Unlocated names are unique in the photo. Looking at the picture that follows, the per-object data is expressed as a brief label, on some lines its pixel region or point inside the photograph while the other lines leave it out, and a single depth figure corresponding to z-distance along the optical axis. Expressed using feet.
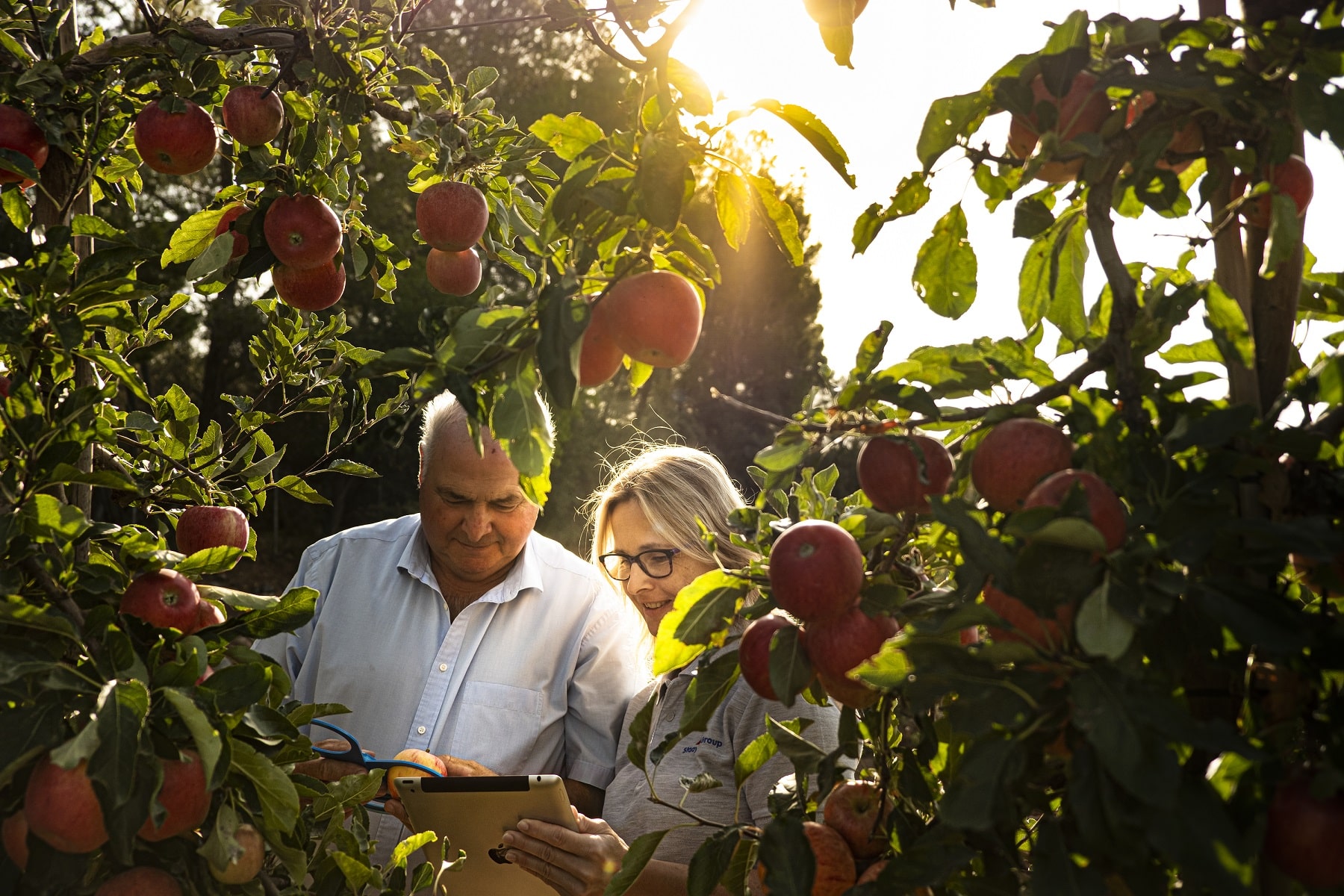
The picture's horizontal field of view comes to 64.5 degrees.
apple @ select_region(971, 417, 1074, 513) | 3.42
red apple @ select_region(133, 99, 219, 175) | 5.96
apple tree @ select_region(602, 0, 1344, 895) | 2.78
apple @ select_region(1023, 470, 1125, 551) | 3.00
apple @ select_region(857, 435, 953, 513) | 3.79
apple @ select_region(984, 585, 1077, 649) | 2.93
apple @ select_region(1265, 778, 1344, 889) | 2.77
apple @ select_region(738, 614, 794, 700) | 4.18
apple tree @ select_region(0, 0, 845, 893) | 3.68
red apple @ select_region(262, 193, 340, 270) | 5.97
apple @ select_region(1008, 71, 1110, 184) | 3.44
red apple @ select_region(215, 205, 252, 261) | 6.22
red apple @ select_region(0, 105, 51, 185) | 5.28
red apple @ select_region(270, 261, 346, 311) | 6.31
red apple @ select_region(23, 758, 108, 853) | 3.51
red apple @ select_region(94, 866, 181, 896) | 3.85
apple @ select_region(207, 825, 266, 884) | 4.02
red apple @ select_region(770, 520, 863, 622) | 3.75
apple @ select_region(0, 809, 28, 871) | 3.73
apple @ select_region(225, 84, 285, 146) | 5.83
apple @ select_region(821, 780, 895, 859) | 4.75
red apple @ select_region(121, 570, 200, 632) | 4.18
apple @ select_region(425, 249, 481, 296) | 6.93
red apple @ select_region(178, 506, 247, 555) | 6.10
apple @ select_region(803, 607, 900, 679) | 3.82
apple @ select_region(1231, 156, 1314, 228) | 3.82
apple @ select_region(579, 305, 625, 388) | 4.03
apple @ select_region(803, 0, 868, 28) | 4.01
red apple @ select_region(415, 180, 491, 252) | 6.12
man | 10.07
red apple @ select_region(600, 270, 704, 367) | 3.91
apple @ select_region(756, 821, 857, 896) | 4.53
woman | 7.50
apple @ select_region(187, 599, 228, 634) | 4.42
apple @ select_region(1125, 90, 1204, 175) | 3.76
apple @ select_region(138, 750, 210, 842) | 3.73
